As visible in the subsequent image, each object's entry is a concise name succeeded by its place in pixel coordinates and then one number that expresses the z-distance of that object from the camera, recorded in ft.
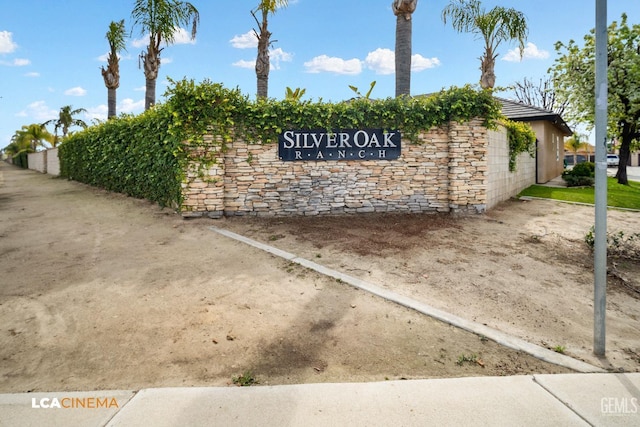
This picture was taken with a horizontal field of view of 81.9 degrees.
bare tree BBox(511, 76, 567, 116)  125.29
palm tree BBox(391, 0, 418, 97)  34.65
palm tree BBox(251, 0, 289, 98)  44.75
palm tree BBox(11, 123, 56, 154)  153.17
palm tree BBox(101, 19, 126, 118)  61.36
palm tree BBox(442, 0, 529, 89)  50.57
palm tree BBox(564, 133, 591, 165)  171.14
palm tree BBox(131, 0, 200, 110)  48.96
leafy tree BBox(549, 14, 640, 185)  46.10
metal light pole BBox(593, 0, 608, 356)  10.90
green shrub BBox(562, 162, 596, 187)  56.34
